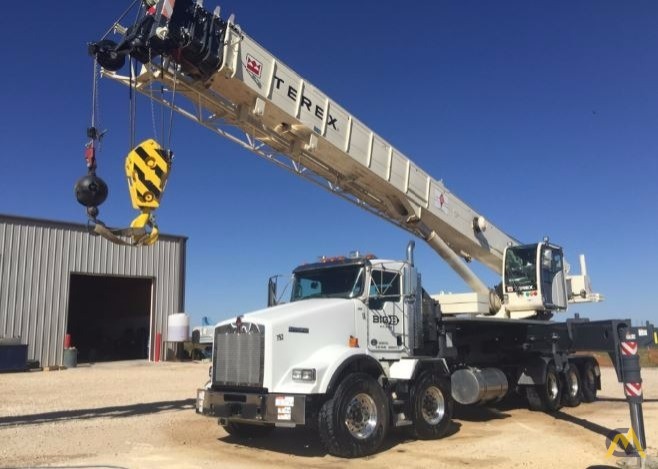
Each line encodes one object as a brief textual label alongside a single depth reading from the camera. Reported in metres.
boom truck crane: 8.71
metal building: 25.44
